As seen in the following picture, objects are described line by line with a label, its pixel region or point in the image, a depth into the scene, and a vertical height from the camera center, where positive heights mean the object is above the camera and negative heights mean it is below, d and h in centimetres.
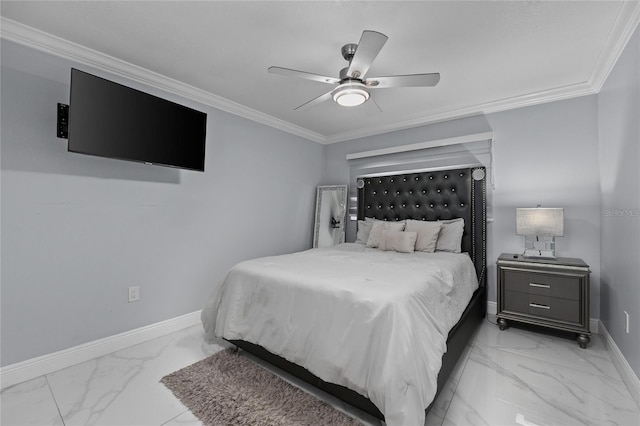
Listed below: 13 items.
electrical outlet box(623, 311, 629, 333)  191 -69
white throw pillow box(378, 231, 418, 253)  294 -27
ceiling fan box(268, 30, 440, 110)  183 +94
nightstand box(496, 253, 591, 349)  233 -66
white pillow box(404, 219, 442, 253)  298 -20
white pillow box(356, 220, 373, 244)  361 -20
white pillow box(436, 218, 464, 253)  300 -22
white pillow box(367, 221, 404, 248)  324 -16
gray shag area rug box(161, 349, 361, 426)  153 -110
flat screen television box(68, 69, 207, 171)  198 +70
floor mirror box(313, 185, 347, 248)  421 -2
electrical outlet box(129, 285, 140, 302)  243 -69
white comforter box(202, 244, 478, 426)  134 -60
